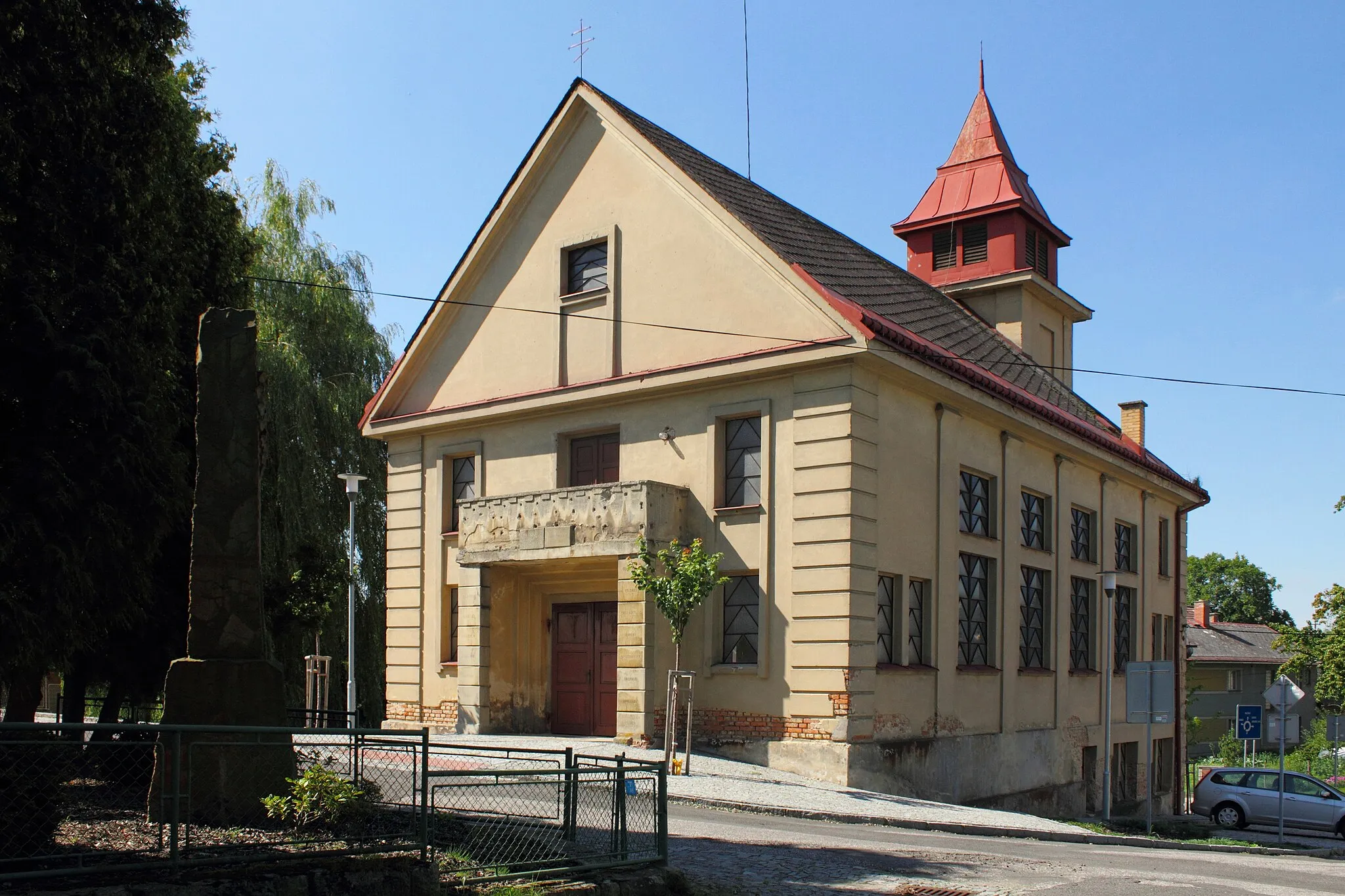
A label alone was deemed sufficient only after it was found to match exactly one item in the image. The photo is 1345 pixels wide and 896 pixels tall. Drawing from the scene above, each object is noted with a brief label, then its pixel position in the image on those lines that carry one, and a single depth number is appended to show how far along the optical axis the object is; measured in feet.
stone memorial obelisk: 30.45
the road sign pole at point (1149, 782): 68.54
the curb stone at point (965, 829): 51.42
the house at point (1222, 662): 221.46
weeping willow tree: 95.09
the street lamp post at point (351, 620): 79.05
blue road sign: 79.66
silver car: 92.94
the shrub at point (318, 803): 29.63
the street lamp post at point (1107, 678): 73.31
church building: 65.36
